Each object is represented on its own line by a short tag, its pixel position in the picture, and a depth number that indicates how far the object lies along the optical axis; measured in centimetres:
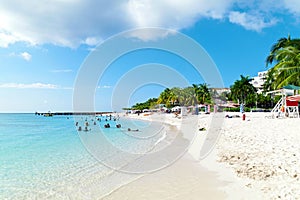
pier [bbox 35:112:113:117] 9630
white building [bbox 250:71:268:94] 6332
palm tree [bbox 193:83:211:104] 4552
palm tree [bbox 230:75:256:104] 3980
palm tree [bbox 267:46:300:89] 1659
